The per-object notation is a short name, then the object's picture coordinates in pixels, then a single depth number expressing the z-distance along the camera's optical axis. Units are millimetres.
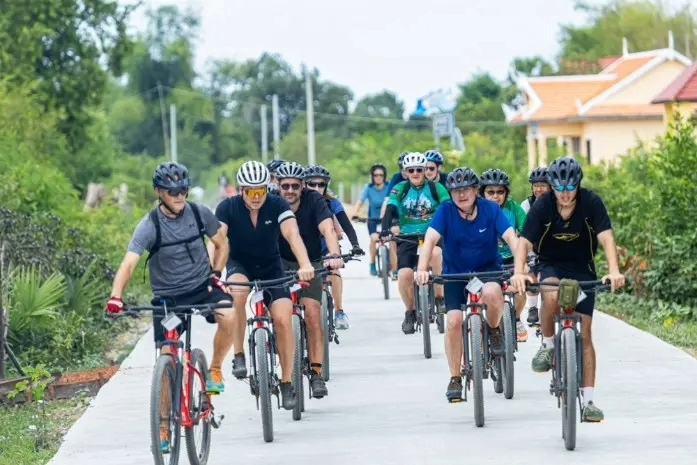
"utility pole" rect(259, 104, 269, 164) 114625
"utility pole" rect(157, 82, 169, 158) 130250
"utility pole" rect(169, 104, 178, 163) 124500
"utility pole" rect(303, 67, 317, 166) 73425
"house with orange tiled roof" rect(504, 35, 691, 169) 67062
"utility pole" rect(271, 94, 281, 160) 97225
